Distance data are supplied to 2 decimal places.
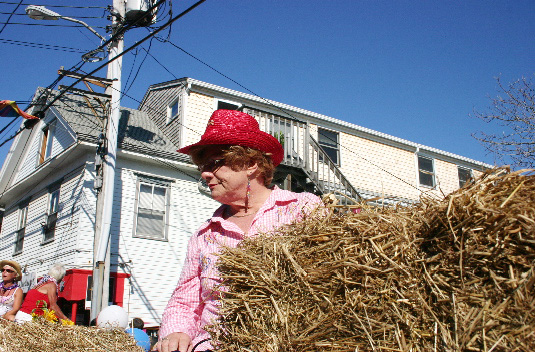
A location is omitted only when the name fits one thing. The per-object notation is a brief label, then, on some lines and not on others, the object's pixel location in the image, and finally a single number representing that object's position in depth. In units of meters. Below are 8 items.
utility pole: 10.54
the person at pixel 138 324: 9.75
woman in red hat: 2.56
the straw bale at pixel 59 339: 3.24
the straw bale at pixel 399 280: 1.21
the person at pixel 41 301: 6.48
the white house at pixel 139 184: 13.16
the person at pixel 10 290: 6.09
